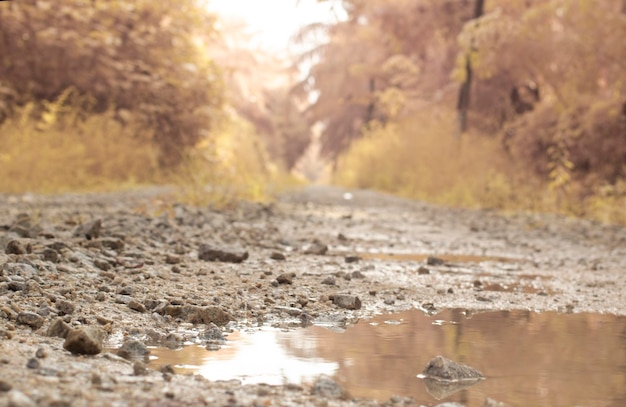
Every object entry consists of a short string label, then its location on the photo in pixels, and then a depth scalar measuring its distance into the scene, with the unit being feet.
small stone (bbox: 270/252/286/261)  16.96
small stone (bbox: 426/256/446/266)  17.51
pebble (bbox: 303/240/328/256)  18.62
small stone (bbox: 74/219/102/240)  16.39
